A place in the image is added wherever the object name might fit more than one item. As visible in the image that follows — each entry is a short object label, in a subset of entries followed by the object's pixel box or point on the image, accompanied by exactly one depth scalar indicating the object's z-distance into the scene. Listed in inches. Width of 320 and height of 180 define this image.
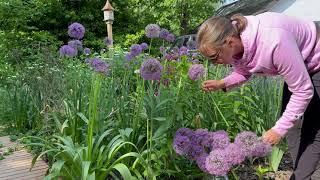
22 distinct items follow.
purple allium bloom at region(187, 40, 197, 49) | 134.8
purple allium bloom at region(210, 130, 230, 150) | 59.3
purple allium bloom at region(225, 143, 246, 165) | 54.4
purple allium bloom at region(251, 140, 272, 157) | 55.4
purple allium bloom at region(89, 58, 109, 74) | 75.1
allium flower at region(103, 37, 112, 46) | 139.8
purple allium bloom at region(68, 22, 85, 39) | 91.4
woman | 52.9
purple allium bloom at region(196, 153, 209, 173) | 58.0
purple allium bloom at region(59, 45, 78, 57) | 94.9
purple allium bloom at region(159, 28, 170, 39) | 101.8
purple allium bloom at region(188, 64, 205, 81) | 78.0
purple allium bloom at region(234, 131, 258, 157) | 55.6
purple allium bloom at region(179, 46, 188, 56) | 121.4
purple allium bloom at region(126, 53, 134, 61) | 102.2
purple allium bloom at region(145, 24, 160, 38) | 88.1
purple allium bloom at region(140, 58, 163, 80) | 67.2
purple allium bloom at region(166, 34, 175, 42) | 103.4
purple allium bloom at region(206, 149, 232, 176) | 54.3
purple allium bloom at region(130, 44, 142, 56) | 98.9
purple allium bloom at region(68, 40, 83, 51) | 98.4
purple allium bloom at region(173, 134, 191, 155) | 62.4
